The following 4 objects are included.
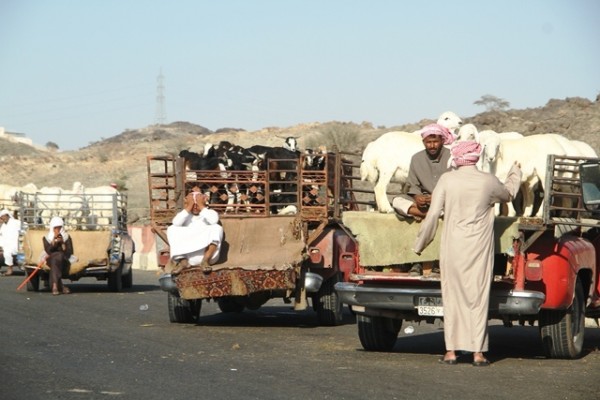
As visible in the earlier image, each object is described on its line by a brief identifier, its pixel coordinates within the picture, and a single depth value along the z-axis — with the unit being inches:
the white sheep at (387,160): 673.0
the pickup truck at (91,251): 935.7
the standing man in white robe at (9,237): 1175.4
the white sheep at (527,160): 633.0
